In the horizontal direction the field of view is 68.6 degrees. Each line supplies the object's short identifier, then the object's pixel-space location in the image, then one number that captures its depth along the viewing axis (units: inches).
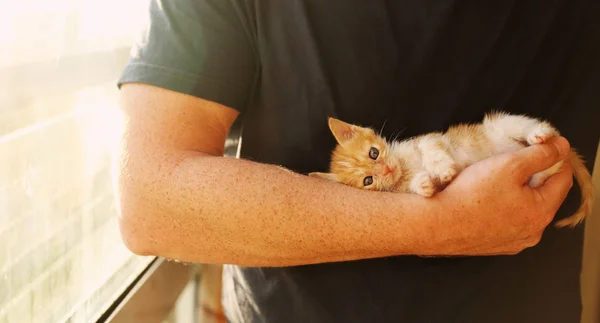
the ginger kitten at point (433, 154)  30.4
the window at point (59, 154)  24.1
